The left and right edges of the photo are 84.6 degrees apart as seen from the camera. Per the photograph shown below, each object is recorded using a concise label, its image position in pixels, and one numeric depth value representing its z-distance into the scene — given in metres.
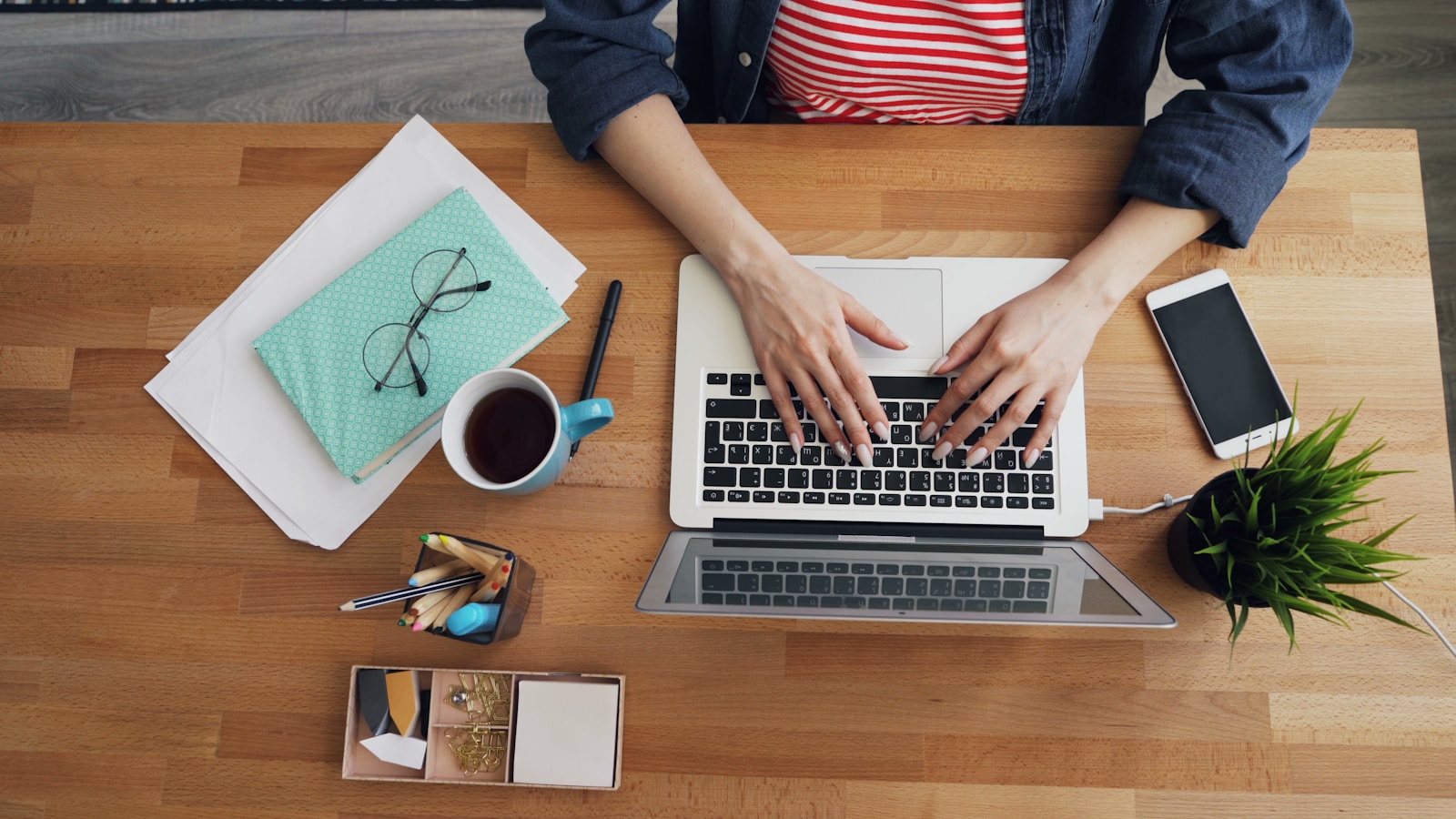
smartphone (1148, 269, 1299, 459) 0.80
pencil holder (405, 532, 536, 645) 0.72
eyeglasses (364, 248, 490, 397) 0.83
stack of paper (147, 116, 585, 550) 0.82
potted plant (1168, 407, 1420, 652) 0.64
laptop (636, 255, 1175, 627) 0.70
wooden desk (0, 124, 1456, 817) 0.75
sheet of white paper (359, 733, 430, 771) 0.75
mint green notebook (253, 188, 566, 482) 0.82
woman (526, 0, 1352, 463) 0.78
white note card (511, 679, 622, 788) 0.74
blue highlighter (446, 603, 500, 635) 0.67
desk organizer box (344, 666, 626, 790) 0.74
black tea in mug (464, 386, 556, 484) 0.75
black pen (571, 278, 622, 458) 0.83
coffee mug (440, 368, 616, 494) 0.72
